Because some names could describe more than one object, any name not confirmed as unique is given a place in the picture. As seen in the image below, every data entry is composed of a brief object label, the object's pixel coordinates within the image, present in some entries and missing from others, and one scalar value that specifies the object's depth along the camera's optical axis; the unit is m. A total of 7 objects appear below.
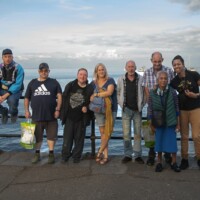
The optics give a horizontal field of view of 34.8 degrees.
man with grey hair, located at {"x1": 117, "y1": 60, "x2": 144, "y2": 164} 5.68
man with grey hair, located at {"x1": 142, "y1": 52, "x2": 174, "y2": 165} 5.68
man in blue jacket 6.04
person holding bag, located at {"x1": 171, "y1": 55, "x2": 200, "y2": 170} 5.36
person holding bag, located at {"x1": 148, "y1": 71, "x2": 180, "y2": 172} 5.34
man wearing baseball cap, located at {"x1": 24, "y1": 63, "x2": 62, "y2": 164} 5.79
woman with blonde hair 5.66
